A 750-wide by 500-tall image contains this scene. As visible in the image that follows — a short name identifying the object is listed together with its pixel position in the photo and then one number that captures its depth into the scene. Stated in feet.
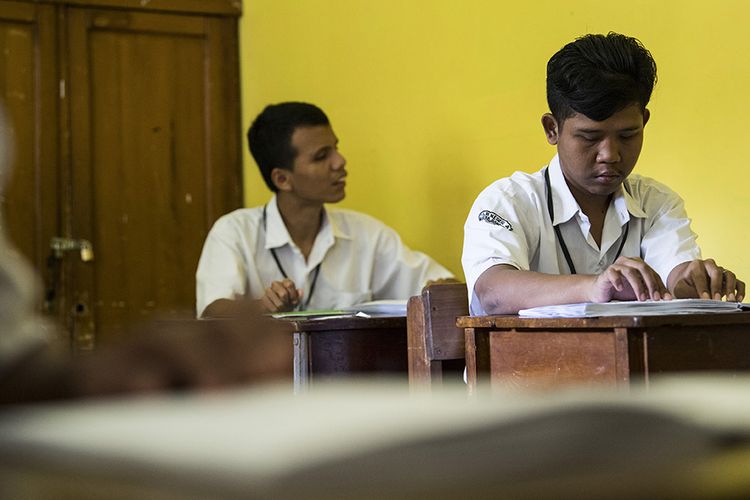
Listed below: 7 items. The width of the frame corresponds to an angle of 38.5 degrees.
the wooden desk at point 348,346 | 8.30
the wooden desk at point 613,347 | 5.29
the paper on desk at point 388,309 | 8.79
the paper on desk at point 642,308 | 5.34
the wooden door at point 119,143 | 13.17
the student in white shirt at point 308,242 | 11.28
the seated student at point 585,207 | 6.89
